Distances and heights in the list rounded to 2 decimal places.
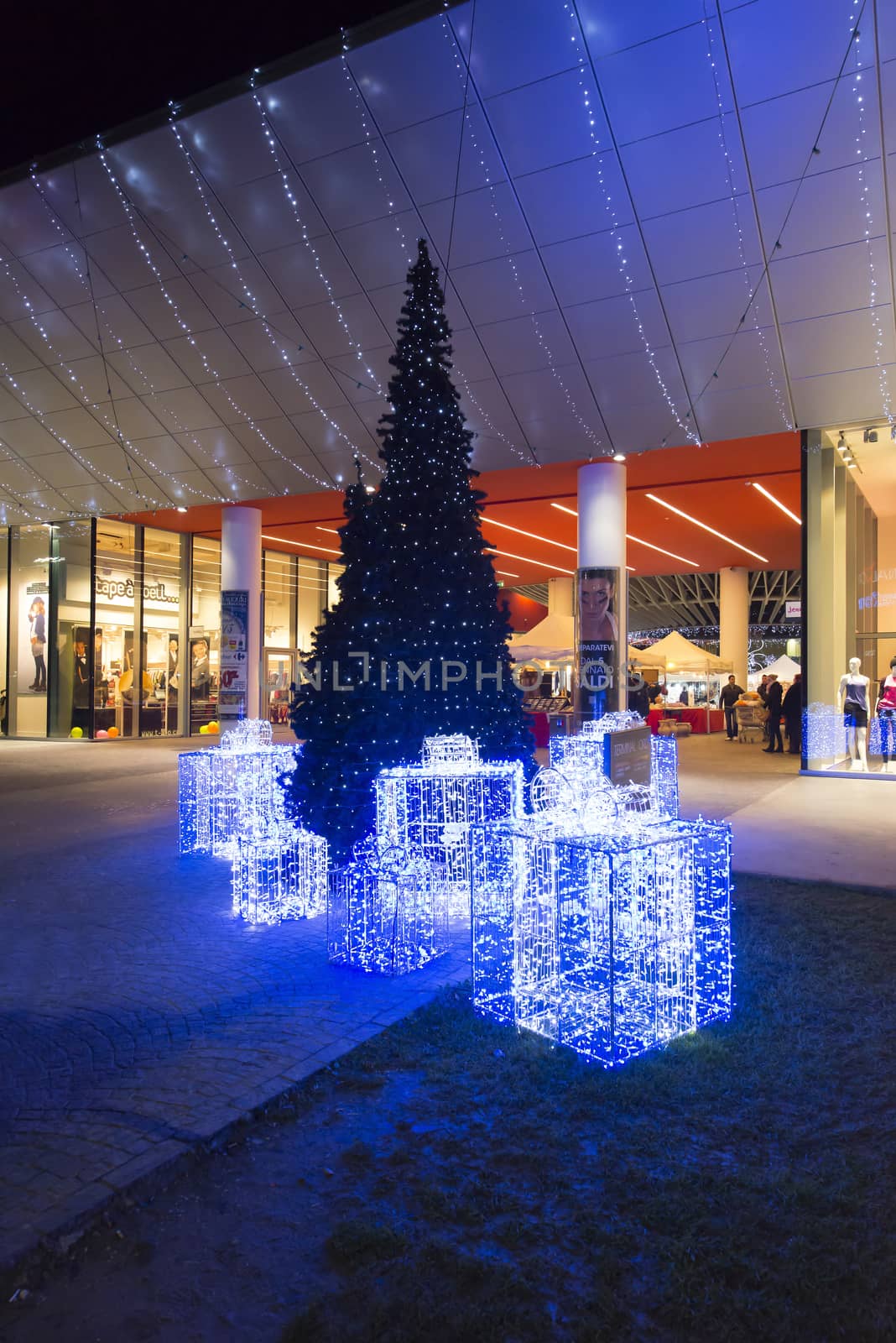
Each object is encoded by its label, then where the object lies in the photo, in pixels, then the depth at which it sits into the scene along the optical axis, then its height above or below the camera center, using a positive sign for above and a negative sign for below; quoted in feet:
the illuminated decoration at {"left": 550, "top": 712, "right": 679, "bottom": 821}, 30.37 -2.44
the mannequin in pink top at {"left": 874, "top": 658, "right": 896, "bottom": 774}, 50.21 -1.99
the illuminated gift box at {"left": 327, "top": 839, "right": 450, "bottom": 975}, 16.55 -4.55
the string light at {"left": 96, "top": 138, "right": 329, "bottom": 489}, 47.32 +22.26
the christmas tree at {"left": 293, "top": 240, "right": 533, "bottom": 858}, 21.49 +1.79
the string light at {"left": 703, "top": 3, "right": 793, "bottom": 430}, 34.47 +19.33
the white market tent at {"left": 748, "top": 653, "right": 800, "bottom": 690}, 108.88 +2.55
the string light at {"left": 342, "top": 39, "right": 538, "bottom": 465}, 39.22 +24.32
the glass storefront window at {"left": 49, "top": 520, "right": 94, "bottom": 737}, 75.87 +4.43
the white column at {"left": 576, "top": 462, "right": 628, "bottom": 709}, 50.60 +9.56
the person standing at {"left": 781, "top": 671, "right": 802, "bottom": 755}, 60.29 -1.94
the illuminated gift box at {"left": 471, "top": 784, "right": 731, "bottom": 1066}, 12.83 -4.10
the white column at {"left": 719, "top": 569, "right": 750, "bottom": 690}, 96.27 +8.11
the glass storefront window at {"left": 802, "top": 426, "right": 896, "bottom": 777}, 48.52 +3.89
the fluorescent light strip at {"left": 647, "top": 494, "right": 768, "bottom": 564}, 62.80 +14.06
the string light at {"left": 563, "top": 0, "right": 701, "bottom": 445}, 35.19 +21.34
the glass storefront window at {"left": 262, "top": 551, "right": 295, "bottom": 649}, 91.04 +9.58
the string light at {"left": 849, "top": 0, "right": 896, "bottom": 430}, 32.78 +19.59
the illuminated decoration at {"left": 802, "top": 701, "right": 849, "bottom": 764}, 48.57 -2.63
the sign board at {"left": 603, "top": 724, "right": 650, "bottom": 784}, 22.95 -1.92
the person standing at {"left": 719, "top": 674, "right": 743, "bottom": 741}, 74.49 -1.38
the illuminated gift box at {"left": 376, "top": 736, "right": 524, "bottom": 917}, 20.75 -2.97
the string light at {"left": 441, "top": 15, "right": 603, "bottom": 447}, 37.11 +20.42
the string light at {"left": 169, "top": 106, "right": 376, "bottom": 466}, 44.68 +22.36
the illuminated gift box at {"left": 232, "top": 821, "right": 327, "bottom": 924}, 20.10 -4.58
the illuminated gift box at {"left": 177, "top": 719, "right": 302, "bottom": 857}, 26.50 -3.29
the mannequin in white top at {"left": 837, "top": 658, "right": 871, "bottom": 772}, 48.62 -1.47
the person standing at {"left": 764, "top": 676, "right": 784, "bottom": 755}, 61.82 -1.46
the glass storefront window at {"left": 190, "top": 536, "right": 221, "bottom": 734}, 82.99 +5.23
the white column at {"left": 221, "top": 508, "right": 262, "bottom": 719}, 66.39 +9.76
